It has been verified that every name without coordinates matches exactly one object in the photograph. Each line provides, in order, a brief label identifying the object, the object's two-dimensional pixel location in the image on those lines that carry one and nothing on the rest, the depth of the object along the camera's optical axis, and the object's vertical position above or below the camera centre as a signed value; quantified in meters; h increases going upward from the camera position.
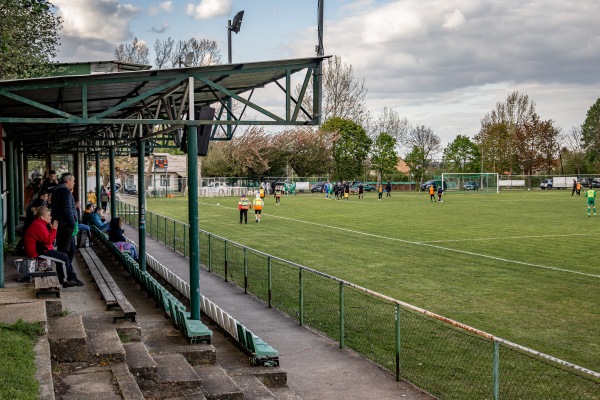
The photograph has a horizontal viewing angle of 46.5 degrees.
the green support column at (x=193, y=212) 9.77 -0.48
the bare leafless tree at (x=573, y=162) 101.12 +1.51
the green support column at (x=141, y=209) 15.02 -0.69
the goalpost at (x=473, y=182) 80.62 -0.95
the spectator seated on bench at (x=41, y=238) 10.12 -0.85
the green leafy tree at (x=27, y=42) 19.83 +4.52
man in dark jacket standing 10.91 -0.54
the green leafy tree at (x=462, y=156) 106.50 +2.83
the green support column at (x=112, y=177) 20.16 +0.05
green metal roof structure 8.84 +1.32
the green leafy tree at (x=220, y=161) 83.62 +1.99
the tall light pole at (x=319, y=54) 10.43 +1.82
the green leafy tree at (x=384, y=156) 94.19 +2.60
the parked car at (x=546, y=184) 87.44 -1.40
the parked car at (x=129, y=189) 81.00 -1.29
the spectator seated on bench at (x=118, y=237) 17.08 -1.45
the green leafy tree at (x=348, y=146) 91.06 +3.85
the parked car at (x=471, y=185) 80.81 -1.36
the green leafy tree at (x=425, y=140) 113.47 +5.67
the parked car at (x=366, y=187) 83.26 -1.48
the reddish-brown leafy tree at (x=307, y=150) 87.62 +3.30
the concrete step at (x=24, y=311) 7.27 -1.46
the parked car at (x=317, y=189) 82.76 -1.55
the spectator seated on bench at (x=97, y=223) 21.32 -1.36
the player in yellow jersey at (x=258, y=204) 33.69 -1.32
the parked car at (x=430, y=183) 80.19 -1.14
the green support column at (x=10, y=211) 15.45 -0.69
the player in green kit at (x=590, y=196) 35.31 -1.20
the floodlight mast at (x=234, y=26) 11.71 +2.55
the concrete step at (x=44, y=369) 5.24 -1.57
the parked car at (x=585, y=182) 83.76 -1.16
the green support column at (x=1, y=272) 9.64 -1.27
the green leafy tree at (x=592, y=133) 101.70 +6.16
